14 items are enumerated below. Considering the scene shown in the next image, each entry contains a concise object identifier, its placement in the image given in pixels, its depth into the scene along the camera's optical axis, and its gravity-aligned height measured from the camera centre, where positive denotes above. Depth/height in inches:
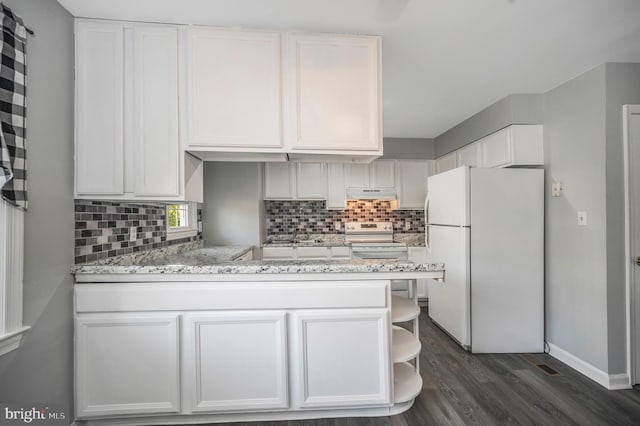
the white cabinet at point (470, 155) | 127.8 +27.8
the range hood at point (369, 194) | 164.4 +11.6
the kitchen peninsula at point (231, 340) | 61.9 -28.1
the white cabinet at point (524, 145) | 104.6 +25.4
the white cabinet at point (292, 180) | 164.2 +20.1
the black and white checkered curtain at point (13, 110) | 47.2 +18.6
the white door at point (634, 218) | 81.7 -1.8
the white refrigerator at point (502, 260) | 101.5 -17.1
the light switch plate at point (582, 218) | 88.4 -2.0
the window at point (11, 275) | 48.2 -10.5
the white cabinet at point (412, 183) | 169.0 +18.4
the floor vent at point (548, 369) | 88.7 -50.9
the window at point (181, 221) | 105.9 -2.4
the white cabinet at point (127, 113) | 63.6 +23.6
